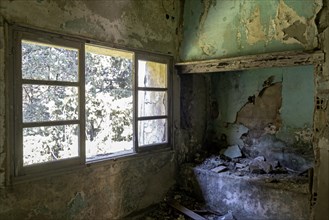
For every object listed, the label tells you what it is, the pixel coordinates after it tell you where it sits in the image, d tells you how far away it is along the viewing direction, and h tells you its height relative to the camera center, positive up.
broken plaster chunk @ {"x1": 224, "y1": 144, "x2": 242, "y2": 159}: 4.45 -0.86
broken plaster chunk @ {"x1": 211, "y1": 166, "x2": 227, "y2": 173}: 3.79 -1.00
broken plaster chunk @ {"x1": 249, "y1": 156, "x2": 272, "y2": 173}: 3.65 -0.92
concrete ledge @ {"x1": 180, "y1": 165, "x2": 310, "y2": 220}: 3.03 -1.21
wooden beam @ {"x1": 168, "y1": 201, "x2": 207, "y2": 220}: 3.48 -1.54
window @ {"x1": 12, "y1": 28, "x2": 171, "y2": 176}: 2.39 +0.02
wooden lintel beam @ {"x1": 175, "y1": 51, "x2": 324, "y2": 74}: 2.90 +0.56
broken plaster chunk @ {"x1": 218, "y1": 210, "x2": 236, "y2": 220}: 3.48 -1.57
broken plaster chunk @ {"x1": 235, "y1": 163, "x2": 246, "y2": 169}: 3.94 -0.98
